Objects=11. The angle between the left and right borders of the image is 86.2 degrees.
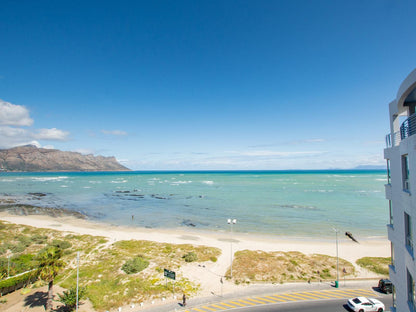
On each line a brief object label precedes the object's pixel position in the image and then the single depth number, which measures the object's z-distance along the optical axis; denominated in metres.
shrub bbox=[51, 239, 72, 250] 36.64
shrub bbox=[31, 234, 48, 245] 39.28
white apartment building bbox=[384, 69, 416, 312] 9.30
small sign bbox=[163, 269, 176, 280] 23.46
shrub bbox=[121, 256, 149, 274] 28.12
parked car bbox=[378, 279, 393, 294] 23.95
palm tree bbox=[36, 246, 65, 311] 20.50
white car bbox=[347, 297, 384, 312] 19.93
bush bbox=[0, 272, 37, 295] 24.33
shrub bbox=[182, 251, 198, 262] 32.41
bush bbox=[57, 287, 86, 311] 21.14
